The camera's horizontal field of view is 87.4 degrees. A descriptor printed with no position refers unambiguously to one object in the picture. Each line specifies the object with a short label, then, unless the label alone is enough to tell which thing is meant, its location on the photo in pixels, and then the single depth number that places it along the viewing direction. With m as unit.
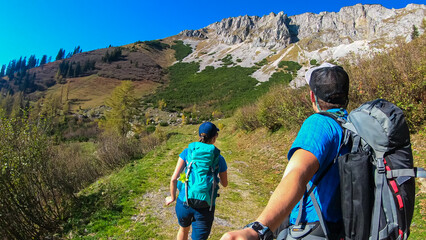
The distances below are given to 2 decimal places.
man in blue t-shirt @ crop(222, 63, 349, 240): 0.96
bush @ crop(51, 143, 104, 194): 5.54
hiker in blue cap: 2.57
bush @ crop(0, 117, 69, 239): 4.16
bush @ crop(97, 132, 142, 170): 10.27
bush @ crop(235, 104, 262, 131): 13.88
